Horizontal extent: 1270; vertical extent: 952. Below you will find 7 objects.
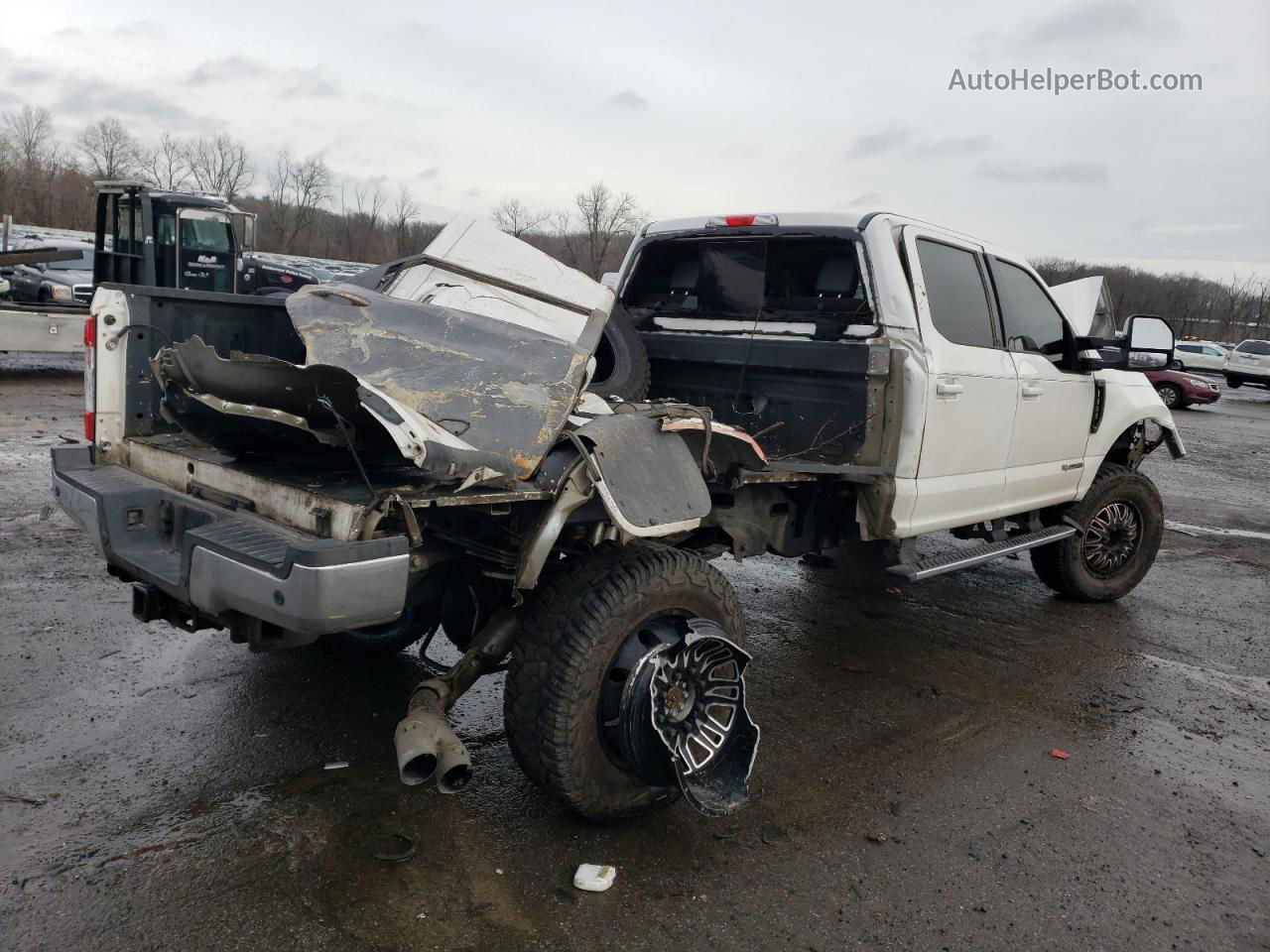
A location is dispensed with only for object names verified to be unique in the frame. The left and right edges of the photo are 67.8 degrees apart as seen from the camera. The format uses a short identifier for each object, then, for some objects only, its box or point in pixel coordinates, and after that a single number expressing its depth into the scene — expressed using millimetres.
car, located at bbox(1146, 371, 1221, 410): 22781
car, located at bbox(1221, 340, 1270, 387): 29688
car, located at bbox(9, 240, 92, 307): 17344
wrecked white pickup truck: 2756
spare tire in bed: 4340
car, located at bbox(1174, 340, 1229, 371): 33125
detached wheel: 2934
